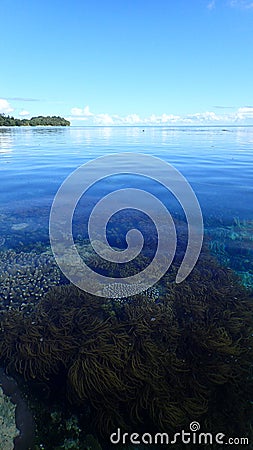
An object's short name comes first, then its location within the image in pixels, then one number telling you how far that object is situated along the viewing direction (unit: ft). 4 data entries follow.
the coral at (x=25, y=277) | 12.19
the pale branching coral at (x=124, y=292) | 12.79
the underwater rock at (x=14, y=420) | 7.29
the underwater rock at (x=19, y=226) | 20.01
